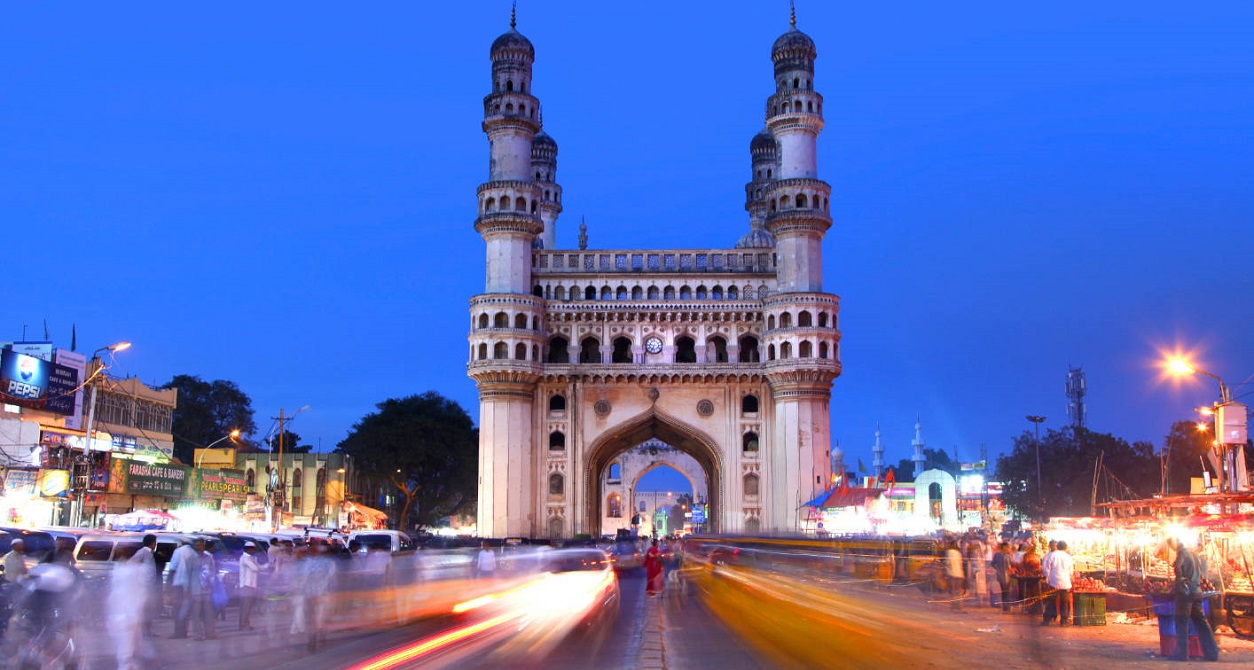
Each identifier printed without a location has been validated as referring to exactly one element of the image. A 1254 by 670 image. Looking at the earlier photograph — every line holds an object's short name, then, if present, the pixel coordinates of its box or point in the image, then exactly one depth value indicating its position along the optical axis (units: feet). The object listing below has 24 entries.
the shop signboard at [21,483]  114.73
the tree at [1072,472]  231.09
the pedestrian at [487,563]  78.28
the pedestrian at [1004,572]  81.46
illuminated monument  186.39
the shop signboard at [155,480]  140.97
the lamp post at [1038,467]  227.16
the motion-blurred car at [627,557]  131.54
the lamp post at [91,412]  107.76
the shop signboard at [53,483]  117.78
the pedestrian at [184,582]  58.03
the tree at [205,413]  282.77
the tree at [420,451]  260.01
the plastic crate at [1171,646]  51.62
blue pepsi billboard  131.54
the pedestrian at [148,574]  43.50
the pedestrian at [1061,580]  66.85
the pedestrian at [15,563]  39.29
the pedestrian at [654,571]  84.17
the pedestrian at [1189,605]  50.44
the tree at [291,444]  316.19
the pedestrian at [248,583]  62.90
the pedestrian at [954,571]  92.27
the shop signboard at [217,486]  156.46
